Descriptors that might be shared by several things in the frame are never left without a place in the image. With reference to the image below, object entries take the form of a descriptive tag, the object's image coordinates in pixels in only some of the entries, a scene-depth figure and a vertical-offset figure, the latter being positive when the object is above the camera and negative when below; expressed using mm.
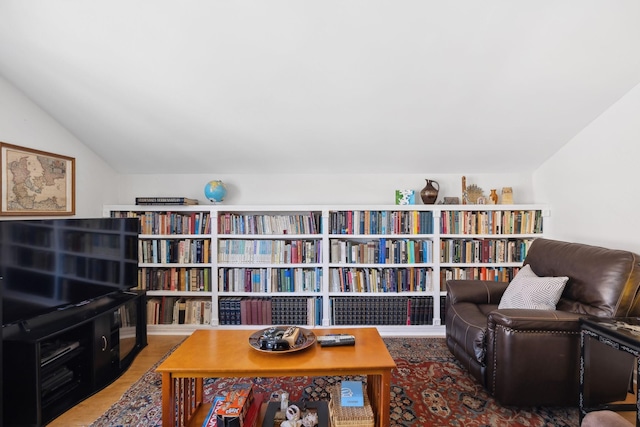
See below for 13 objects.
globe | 3199 +214
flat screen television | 1827 -329
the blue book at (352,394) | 1612 -932
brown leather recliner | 1837 -770
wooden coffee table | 1533 -743
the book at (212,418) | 1514 -976
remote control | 1794 -718
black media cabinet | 1753 -888
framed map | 2271 +234
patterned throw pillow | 2133 -548
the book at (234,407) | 1463 -915
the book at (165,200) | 3148 +121
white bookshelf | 3137 -405
